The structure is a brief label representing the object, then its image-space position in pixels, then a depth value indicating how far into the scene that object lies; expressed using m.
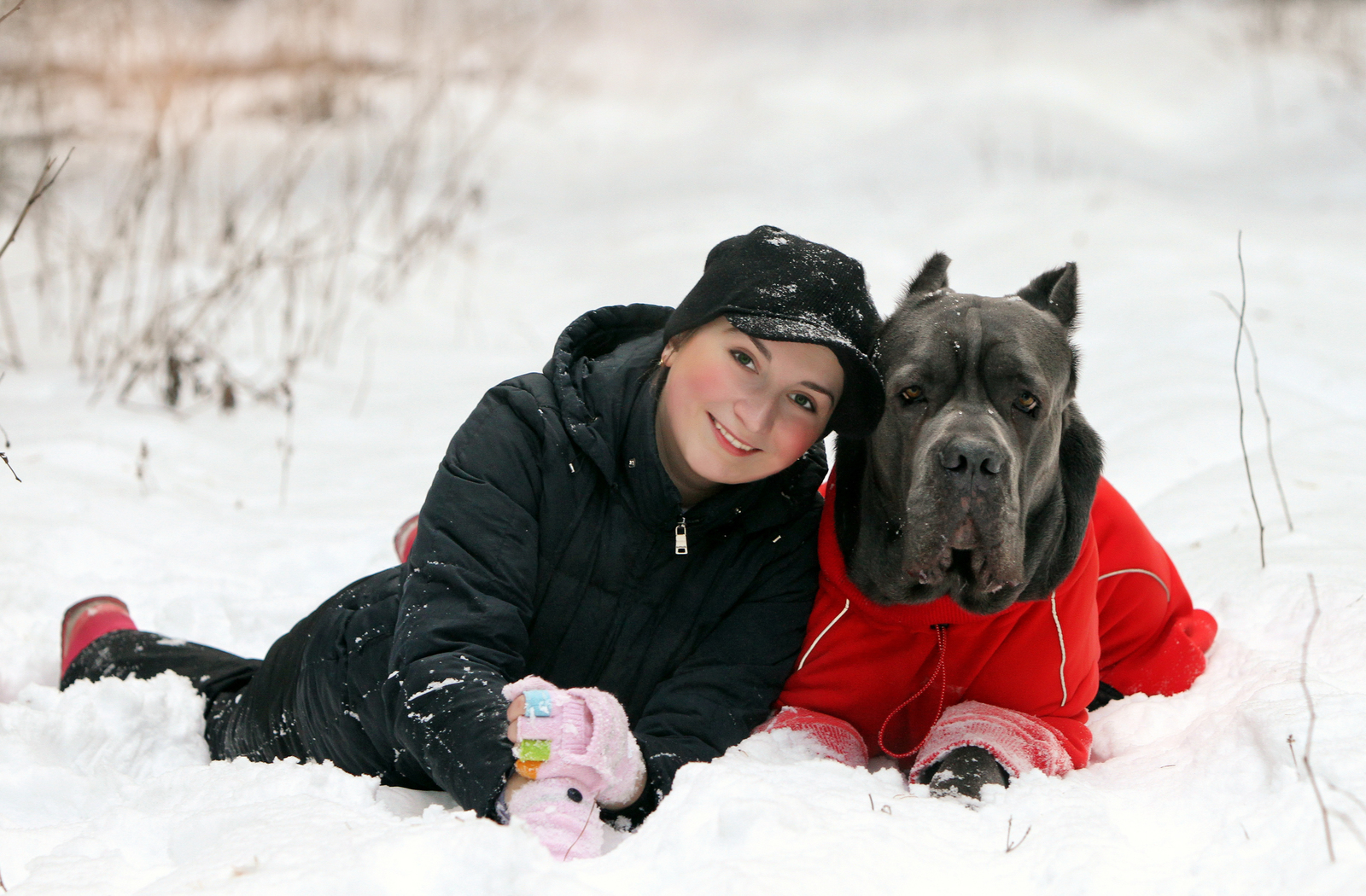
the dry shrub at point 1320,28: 11.16
